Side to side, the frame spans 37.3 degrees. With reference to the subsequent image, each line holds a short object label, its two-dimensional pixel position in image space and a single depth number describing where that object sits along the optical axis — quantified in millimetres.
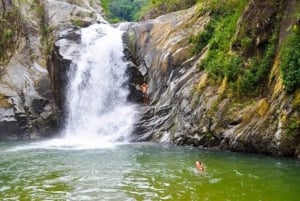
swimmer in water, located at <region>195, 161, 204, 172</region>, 15141
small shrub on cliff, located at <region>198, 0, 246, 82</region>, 22672
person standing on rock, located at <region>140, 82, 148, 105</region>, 29689
